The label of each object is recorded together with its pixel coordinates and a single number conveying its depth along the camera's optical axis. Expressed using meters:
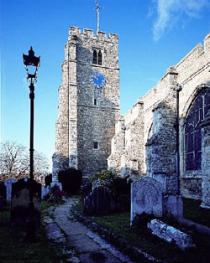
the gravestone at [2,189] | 14.34
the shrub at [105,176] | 19.71
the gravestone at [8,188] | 14.59
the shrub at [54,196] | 16.09
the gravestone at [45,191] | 17.72
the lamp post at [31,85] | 6.90
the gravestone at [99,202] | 10.63
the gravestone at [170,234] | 5.34
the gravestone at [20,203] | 8.24
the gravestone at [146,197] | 7.83
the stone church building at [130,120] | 15.00
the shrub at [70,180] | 24.64
